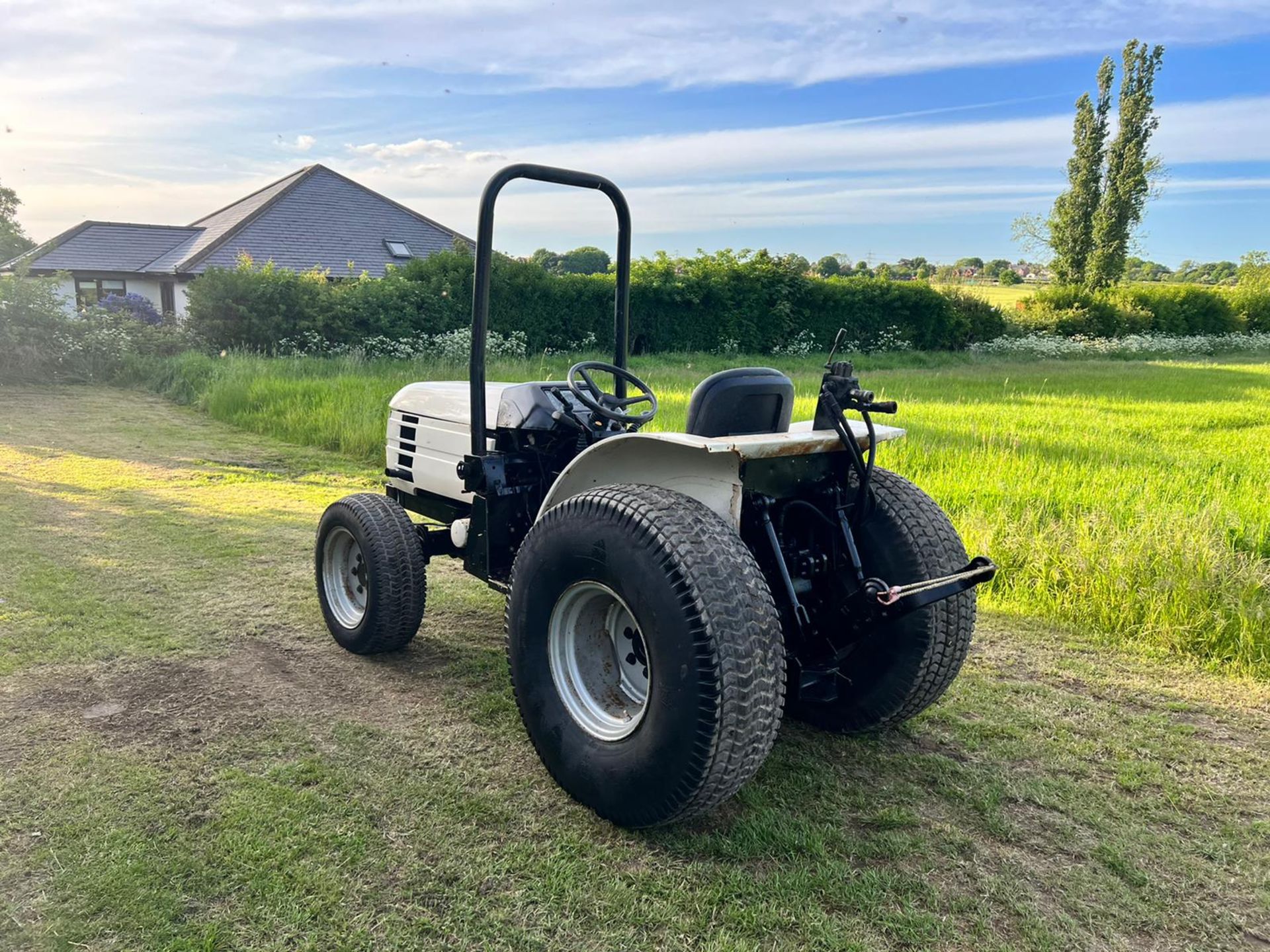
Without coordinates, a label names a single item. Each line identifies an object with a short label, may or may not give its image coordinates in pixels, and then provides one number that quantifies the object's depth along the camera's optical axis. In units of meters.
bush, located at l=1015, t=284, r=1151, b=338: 27.41
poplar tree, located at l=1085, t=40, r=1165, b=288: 33.00
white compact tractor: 2.23
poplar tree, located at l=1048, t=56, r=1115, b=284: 33.59
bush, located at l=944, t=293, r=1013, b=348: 25.00
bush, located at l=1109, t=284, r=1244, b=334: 29.97
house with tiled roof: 25.33
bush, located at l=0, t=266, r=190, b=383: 13.50
